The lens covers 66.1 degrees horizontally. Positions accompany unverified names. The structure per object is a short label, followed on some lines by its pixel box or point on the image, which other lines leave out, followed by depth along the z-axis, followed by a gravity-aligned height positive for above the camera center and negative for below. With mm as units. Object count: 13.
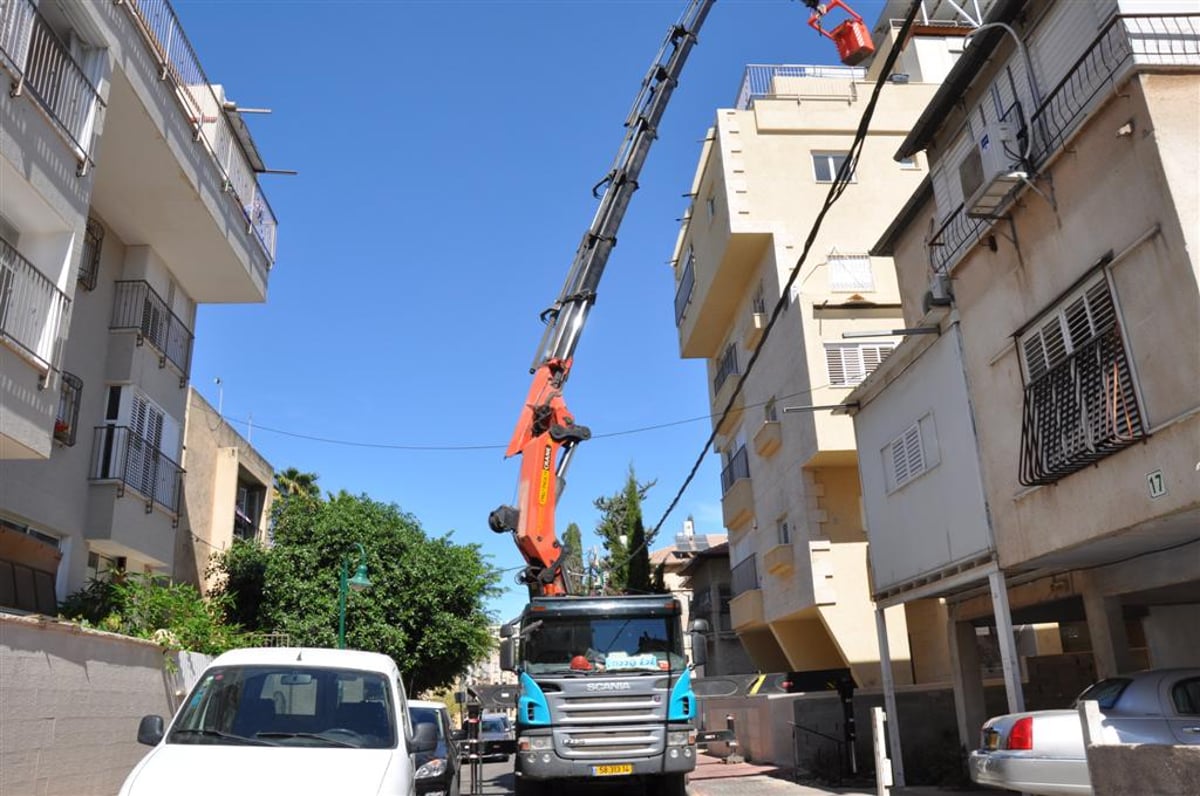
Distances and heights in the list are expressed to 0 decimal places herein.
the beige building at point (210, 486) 18938 +4975
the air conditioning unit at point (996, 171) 10039 +5365
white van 5551 -163
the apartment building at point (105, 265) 10242 +6189
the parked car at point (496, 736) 13956 -552
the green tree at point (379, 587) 23500 +3004
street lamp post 18703 +2398
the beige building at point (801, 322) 20109 +8526
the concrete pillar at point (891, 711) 13352 -339
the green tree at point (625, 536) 38125 +7202
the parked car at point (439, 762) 9477 -613
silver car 7711 -410
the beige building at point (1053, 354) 8094 +3405
